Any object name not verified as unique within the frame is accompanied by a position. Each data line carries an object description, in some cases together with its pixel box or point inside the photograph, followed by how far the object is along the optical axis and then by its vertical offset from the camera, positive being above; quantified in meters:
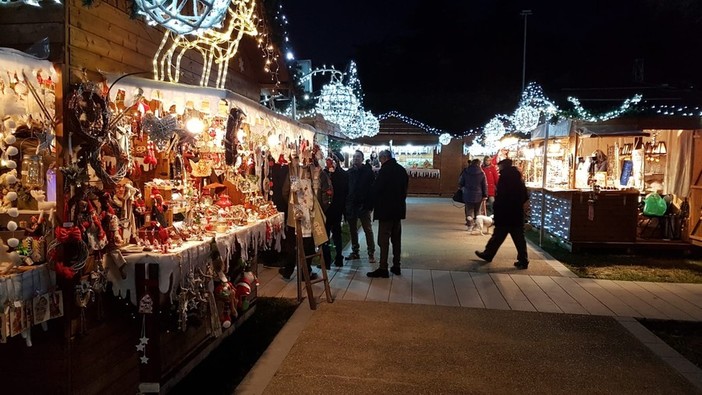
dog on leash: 12.12 -1.19
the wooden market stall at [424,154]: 25.00 +1.08
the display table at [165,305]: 3.64 -1.08
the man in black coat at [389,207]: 7.74 -0.53
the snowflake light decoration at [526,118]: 13.07 +1.63
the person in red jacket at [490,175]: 13.92 +0.03
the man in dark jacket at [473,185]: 12.36 -0.23
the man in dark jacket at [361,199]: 8.98 -0.49
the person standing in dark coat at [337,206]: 8.45 -0.59
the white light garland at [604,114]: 10.09 +1.40
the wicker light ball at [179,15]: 3.47 +1.13
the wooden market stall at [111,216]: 3.18 -0.39
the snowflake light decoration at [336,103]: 11.06 +1.57
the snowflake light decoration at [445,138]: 22.88 +1.74
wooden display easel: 6.07 -1.26
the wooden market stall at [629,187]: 9.98 -0.17
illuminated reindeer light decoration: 4.66 +1.27
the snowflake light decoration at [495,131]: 17.75 +1.67
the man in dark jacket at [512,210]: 8.59 -0.60
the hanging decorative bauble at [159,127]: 4.15 +0.35
